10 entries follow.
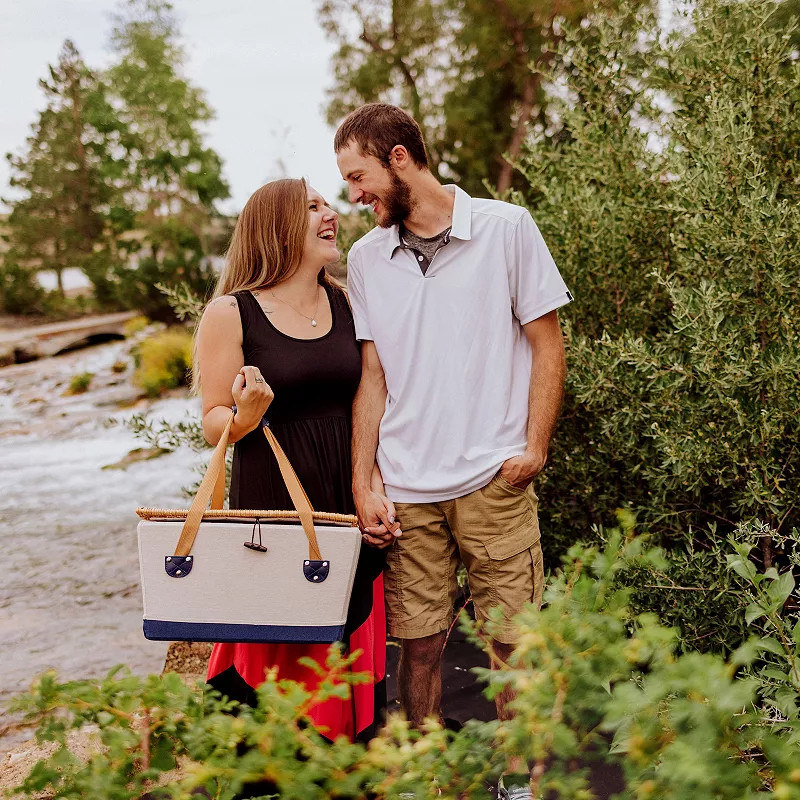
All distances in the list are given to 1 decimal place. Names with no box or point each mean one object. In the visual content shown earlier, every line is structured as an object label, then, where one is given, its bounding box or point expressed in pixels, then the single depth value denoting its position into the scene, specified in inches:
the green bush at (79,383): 745.6
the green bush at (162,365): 692.7
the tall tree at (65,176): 1505.9
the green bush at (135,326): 1054.6
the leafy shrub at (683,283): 124.0
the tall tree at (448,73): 876.6
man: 107.4
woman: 106.0
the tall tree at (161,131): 1455.5
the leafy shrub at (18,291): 1357.0
